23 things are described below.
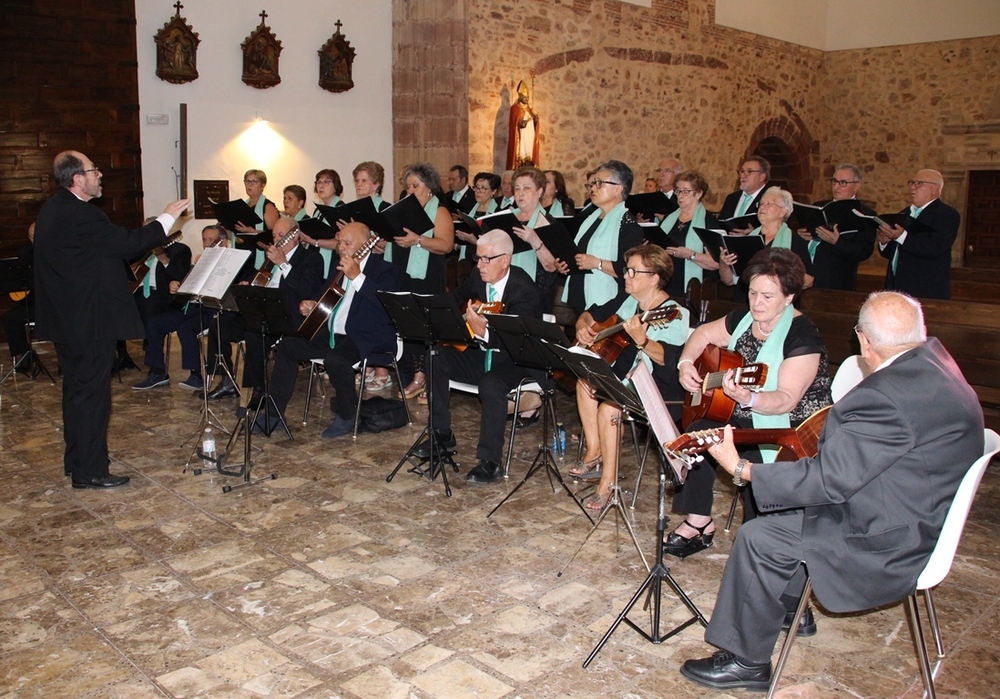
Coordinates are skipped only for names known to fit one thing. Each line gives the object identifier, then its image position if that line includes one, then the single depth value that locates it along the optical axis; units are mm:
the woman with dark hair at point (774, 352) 3914
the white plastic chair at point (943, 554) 2928
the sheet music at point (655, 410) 3309
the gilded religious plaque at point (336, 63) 11508
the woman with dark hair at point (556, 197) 8906
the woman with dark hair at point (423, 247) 7332
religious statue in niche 12617
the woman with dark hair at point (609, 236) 5781
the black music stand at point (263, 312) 5656
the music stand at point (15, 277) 7785
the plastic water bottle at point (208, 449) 5824
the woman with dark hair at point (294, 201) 8891
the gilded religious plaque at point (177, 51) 10195
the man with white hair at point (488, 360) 5551
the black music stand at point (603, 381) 3718
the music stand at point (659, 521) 3318
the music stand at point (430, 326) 5090
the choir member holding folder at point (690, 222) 7070
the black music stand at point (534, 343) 4449
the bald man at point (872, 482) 2881
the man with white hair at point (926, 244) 6840
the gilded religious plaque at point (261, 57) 10820
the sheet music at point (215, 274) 5605
